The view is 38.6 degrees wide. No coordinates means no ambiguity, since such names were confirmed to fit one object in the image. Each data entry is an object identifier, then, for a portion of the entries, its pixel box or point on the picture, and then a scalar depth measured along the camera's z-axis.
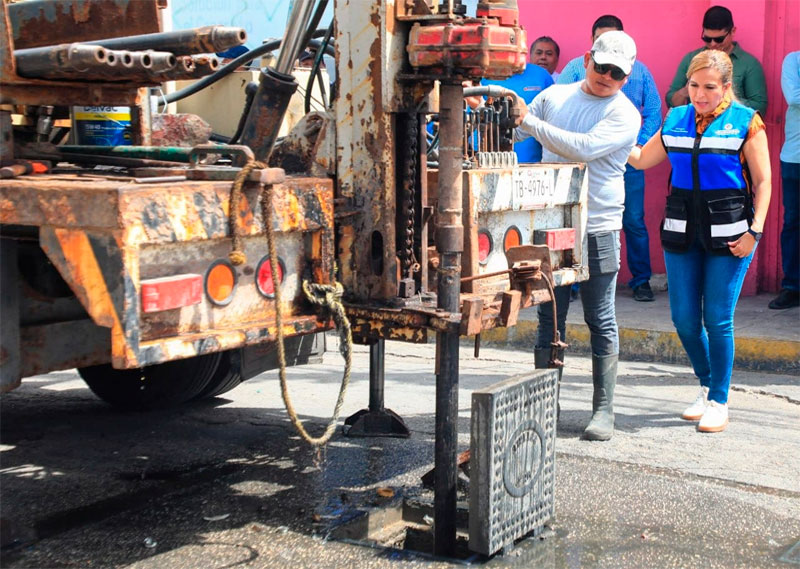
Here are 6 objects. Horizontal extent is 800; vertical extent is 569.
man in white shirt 5.38
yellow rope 3.71
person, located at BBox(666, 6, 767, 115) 8.43
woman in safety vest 5.51
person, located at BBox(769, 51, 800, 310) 8.14
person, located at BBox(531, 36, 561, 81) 9.43
